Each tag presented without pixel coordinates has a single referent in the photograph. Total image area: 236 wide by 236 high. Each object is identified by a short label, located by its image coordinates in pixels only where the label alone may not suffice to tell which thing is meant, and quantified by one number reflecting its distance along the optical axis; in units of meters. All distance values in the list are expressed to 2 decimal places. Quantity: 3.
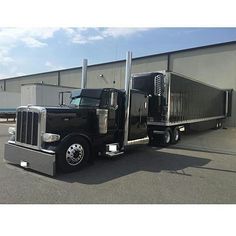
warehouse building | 21.61
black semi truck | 6.28
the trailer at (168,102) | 10.56
